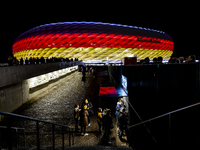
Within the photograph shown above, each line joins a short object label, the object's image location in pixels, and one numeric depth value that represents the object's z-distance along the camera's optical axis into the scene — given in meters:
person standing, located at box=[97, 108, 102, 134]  5.84
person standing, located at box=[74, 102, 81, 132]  6.08
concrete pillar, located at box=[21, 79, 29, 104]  9.93
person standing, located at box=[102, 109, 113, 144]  5.18
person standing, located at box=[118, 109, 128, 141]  5.26
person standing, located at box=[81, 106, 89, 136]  5.71
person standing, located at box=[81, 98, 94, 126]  6.51
